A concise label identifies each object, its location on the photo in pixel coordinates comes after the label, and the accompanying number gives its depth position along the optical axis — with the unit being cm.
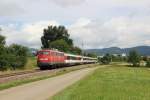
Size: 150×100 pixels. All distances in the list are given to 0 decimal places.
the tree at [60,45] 14038
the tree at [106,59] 16294
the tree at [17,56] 6469
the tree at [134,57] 15364
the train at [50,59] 5904
